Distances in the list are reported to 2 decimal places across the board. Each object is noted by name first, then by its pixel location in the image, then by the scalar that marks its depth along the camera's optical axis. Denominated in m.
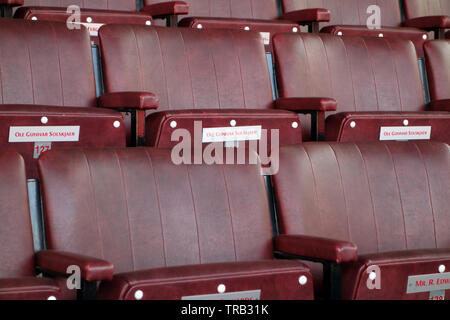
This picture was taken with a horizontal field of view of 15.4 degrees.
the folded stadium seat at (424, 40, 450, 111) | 4.93
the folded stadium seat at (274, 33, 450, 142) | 4.51
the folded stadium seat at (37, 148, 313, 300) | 3.68
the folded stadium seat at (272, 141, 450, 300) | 3.85
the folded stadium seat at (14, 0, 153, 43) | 4.69
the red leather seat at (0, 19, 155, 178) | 4.07
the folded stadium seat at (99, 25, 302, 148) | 4.28
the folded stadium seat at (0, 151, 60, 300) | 3.72
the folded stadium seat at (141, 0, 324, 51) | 4.95
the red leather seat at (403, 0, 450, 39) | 5.39
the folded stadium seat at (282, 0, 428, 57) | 5.27
